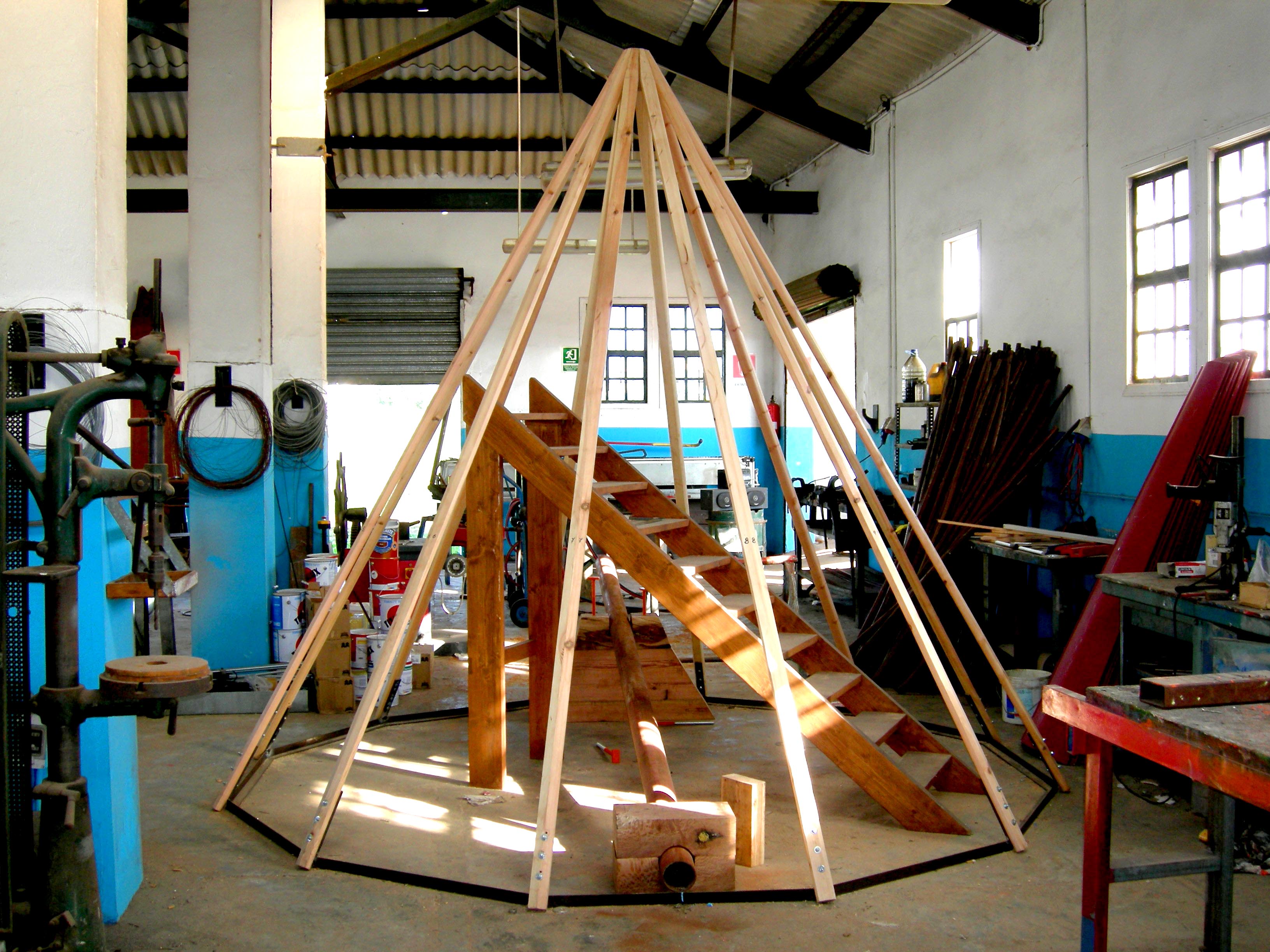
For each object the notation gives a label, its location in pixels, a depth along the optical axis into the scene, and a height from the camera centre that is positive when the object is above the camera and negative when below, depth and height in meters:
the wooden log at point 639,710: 3.78 -1.10
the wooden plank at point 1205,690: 2.37 -0.57
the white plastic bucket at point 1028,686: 5.29 -1.22
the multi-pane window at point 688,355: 13.62 +1.41
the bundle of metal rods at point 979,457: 6.47 +0.00
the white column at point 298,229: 7.61 +1.82
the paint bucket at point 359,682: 5.96 -1.35
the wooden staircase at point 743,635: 3.86 -0.74
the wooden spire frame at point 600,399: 3.60 +0.25
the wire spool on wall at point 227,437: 6.25 +0.14
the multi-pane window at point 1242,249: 5.16 +1.10
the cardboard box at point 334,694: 5.80 -1.38
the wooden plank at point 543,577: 4.86 -0.58
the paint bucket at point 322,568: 6.66 -0.74
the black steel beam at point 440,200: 11.62 +3.08
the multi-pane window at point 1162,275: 5.75 +1.07
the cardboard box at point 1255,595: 3.84 -0.54
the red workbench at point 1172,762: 2.11 -0.68
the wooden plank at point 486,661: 4.48 -0.92
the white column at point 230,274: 6.21 +1.16
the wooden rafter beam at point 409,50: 9.02 +3.79
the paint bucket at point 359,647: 5.99 -1.14
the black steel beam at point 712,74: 9.80 +3.80
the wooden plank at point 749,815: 3.61 -1.31
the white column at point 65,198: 3.38 +0.91
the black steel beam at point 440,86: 11.77 +4.45
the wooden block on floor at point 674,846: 3.37 -1.32
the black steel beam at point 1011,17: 6.93 +3.07
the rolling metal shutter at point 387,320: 12.85 +1.80
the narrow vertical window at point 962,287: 8.21 +1.44
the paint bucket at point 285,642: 6.29 -1.16
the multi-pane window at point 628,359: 13.40 +1.34
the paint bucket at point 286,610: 6.29 -0.96
